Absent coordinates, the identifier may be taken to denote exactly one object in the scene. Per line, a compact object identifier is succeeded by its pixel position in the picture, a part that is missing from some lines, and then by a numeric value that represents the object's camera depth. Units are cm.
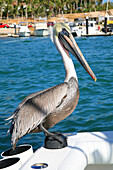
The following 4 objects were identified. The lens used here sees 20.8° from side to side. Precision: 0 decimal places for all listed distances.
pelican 303
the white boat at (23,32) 4275
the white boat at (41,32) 4291
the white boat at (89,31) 3872
